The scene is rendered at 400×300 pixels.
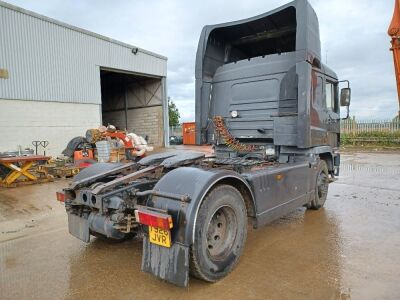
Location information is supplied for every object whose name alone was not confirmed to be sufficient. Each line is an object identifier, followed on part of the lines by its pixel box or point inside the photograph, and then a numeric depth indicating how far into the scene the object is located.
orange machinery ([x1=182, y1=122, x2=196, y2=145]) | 25.17
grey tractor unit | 2.90
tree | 42.04
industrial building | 12.71
